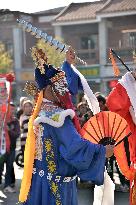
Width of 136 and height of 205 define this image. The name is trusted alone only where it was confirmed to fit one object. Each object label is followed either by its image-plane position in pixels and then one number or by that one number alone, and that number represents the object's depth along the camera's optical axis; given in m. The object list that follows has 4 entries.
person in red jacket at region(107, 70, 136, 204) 7.09
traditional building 39.55
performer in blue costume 5.28
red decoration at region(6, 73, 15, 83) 10.88
